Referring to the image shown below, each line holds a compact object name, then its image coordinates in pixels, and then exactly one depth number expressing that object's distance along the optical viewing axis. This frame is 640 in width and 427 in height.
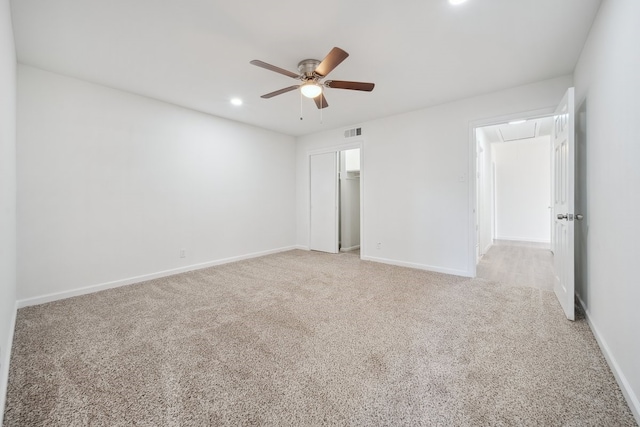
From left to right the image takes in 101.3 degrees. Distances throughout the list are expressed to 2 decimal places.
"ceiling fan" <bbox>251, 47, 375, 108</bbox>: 2.33
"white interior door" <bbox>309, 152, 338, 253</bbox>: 5.43
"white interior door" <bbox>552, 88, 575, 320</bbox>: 2.33
